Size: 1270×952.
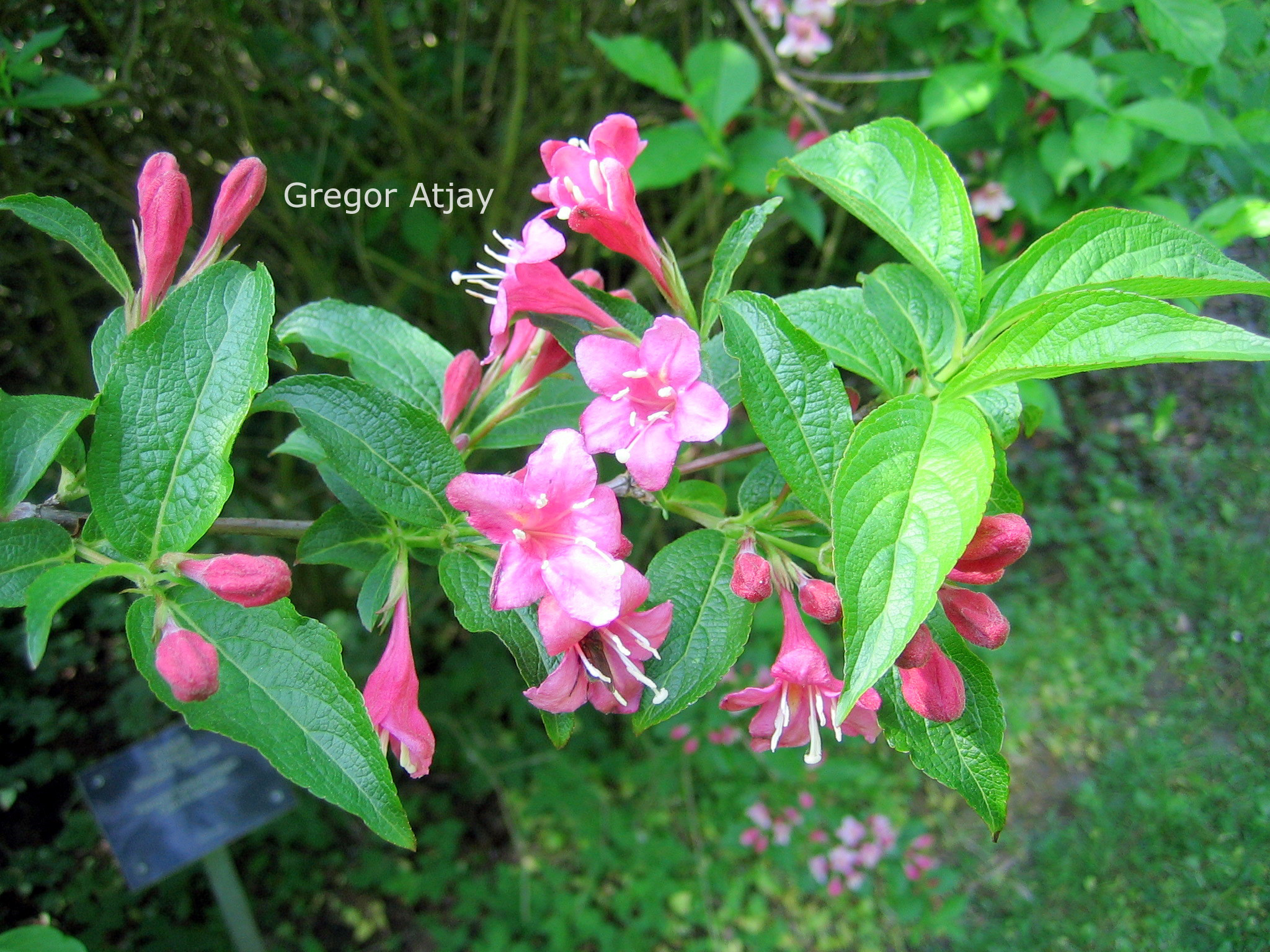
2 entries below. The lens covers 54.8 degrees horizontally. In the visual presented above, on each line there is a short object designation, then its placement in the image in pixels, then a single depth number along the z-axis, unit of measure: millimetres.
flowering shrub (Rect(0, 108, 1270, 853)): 206
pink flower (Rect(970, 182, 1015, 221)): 627
